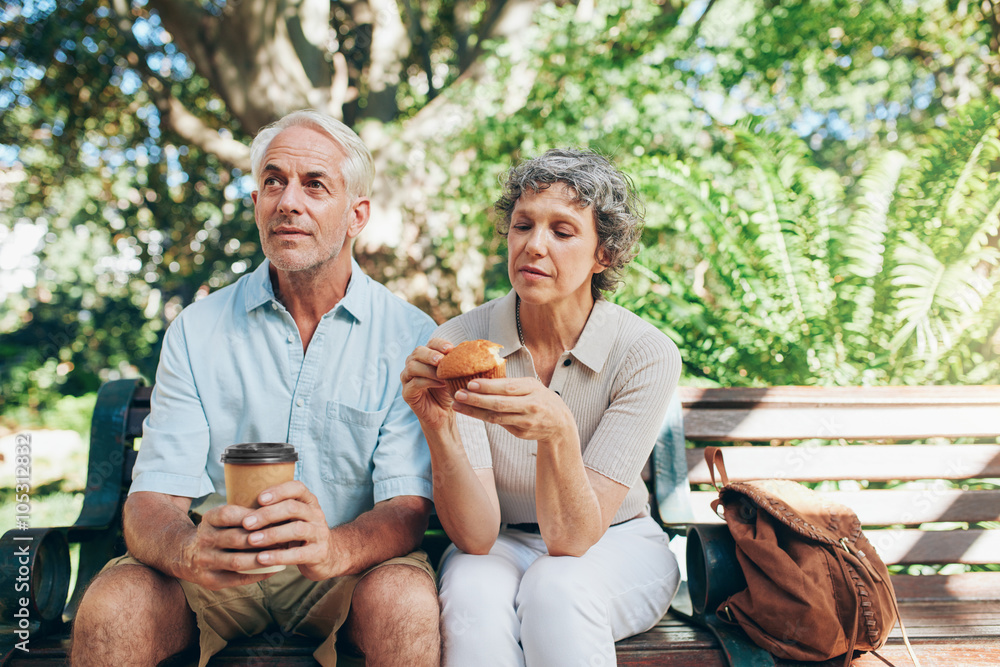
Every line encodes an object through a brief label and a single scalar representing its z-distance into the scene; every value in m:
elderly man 1.73
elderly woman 1.69
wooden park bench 2.40
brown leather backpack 1.86
